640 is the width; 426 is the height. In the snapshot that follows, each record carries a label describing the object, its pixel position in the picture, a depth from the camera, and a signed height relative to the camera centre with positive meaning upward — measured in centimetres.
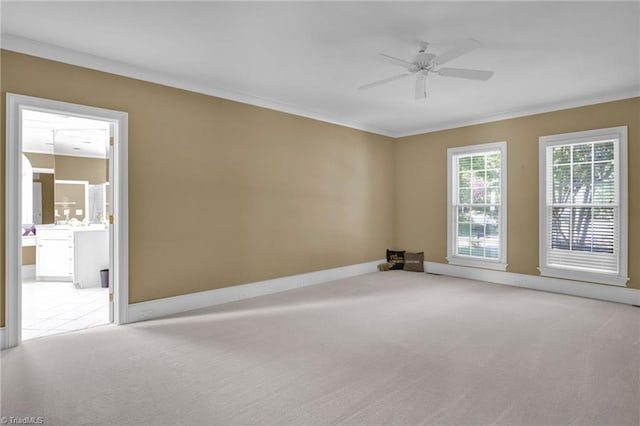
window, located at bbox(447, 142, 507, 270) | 598 +8
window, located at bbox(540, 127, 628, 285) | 484 +7
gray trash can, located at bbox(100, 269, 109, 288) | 586 -112
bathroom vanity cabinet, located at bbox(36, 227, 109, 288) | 582 -76
